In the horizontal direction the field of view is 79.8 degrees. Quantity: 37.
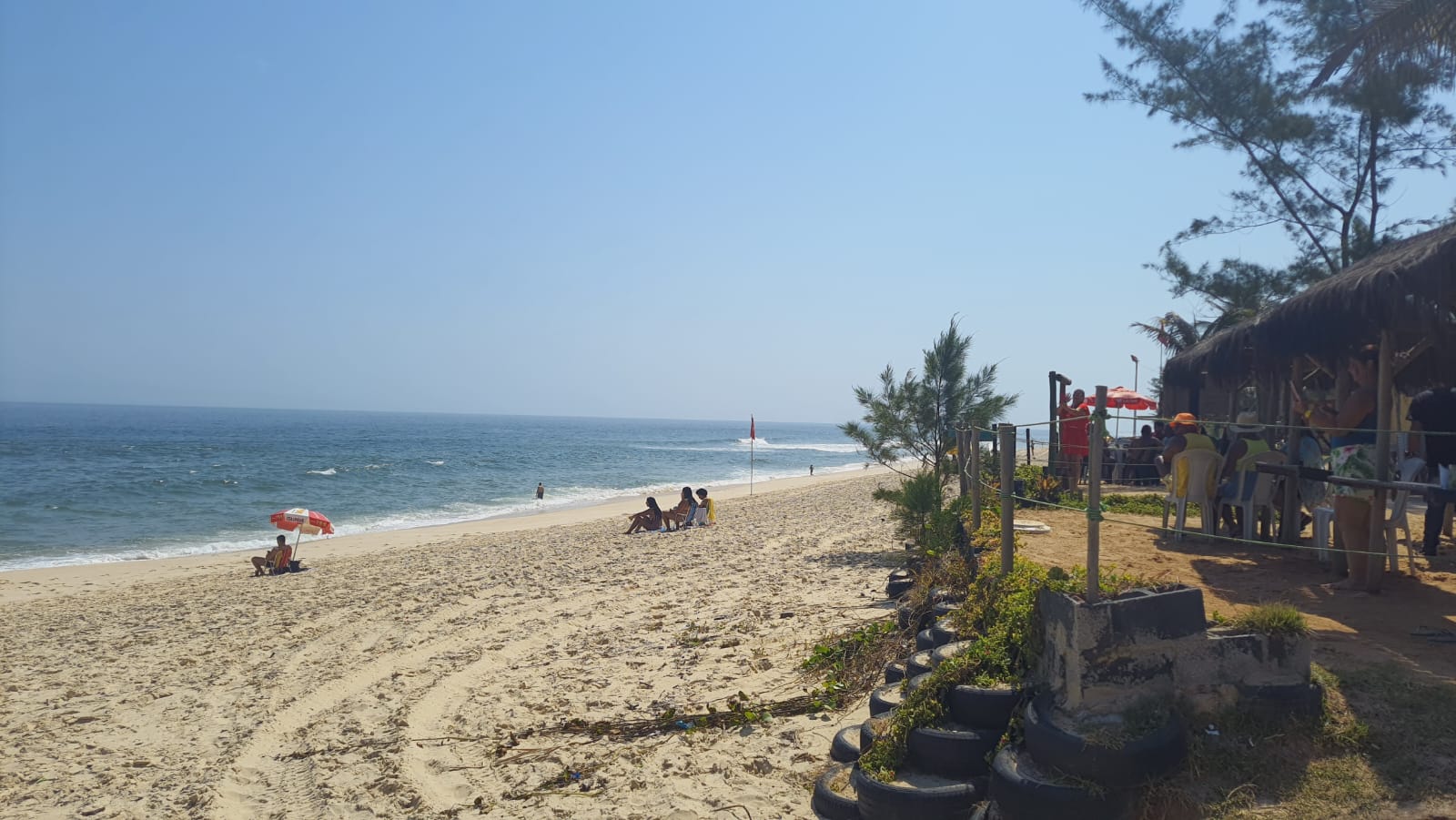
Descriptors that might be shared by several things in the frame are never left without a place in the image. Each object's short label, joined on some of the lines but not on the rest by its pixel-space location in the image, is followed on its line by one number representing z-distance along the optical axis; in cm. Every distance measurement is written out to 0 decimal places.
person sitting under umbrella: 1429
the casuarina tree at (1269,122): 1548
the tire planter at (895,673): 530
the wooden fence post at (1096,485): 372
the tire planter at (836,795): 402
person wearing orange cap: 793
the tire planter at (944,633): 500
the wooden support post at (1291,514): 720
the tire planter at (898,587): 797
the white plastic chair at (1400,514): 579
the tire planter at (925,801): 375
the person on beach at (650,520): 1753
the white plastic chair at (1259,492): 757
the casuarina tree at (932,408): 1246
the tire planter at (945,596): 614
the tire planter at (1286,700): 358
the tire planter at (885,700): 473
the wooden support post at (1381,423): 544
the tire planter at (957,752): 389
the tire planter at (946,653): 450
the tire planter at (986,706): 395
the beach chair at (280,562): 1429
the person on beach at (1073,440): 1261
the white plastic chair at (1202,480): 782
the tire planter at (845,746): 450
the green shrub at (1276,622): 366
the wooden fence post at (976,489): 706
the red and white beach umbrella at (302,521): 1475
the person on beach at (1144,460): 1426
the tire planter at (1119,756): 338
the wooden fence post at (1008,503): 511
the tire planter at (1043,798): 337
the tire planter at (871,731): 430
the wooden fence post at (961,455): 932
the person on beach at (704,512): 1794
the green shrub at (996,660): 399
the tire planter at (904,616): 641
